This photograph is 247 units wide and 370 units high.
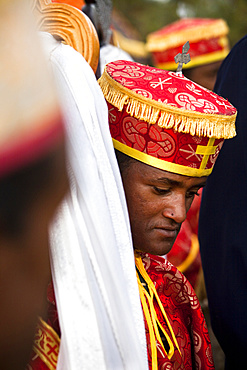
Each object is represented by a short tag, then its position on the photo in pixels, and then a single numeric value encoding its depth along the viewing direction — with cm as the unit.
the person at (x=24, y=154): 128
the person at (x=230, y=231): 411
